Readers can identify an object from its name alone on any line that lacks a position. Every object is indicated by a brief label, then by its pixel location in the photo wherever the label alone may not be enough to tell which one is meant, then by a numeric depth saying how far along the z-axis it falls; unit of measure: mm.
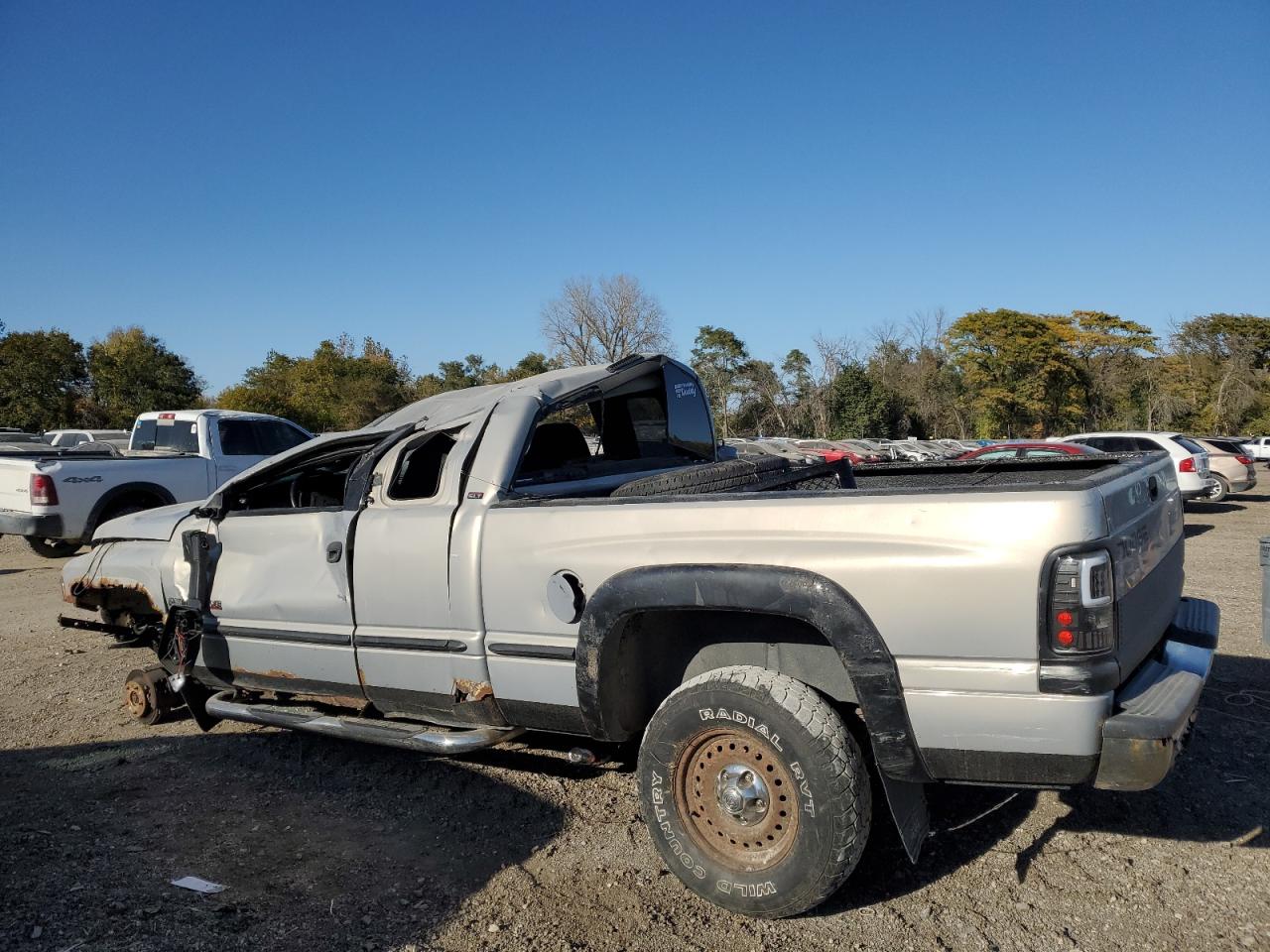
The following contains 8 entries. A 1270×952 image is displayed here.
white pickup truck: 9789
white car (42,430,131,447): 20438
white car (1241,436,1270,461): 37250
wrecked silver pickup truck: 2463
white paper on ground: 3178
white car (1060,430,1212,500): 14859
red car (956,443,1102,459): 13986
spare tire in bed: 3586
